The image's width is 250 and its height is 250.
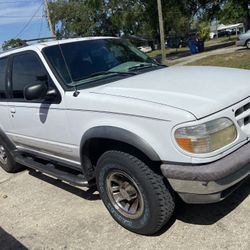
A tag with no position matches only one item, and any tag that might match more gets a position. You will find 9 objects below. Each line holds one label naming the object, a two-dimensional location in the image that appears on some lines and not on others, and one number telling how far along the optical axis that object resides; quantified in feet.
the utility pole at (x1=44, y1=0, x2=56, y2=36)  69.65
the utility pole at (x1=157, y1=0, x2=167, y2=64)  49.82
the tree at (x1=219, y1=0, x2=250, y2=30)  62.96
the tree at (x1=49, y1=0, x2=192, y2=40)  69.39
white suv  7.21
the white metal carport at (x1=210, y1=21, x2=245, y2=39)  163.24
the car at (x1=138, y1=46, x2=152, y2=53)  103.68
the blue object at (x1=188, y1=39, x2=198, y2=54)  68.49
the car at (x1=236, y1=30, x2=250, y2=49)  51.79
